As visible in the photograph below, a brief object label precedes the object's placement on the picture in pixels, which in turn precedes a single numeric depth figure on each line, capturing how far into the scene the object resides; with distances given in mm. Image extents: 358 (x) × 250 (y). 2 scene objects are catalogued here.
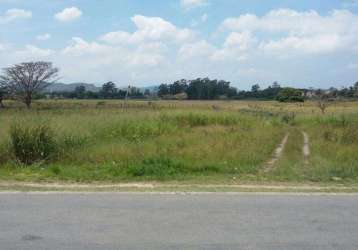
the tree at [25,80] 60719
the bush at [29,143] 11328
